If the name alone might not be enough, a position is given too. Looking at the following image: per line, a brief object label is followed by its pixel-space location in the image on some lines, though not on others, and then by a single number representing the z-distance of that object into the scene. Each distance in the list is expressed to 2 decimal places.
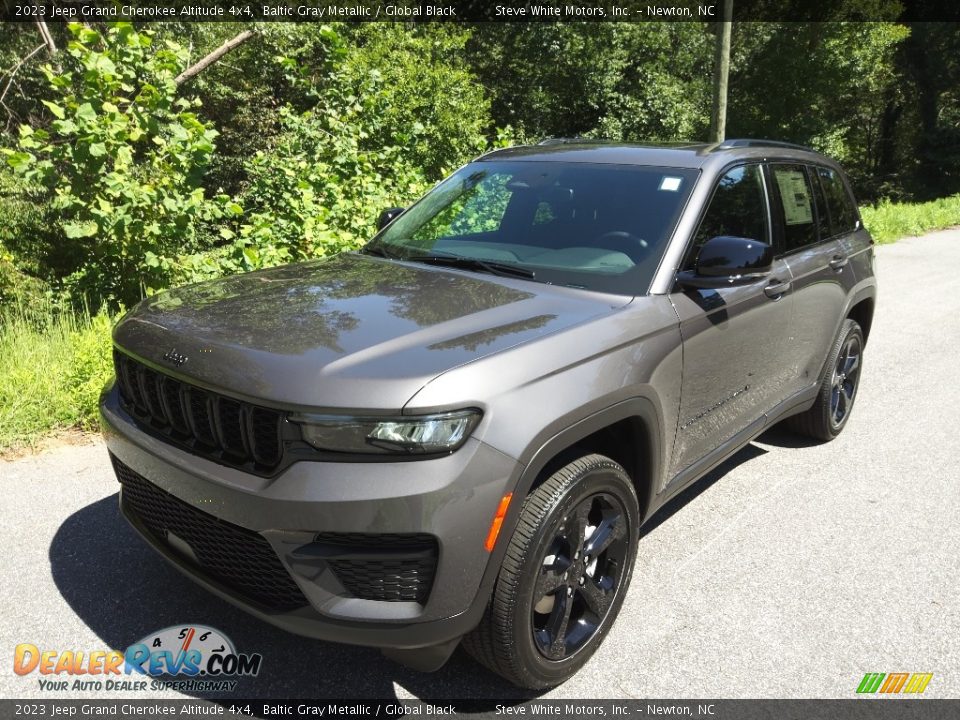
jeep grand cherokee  2.18
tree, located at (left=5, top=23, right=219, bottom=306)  5.62
